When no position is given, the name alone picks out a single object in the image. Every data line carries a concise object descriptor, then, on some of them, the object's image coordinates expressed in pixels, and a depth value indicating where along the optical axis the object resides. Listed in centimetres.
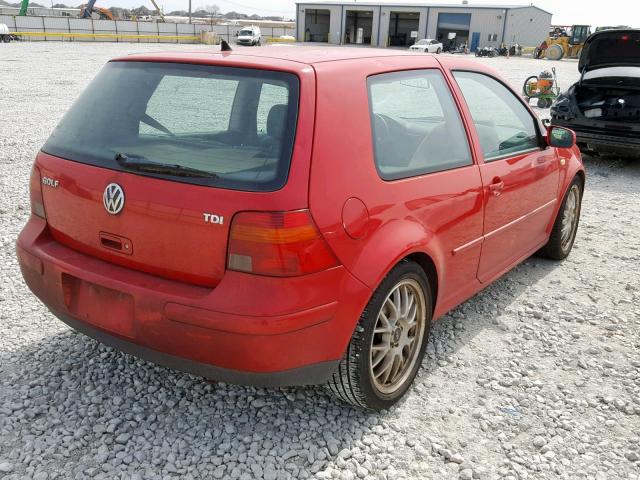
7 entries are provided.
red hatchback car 228
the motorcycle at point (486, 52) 5028
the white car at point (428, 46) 4817
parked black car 838
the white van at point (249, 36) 4753
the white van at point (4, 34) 3741
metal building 6059
